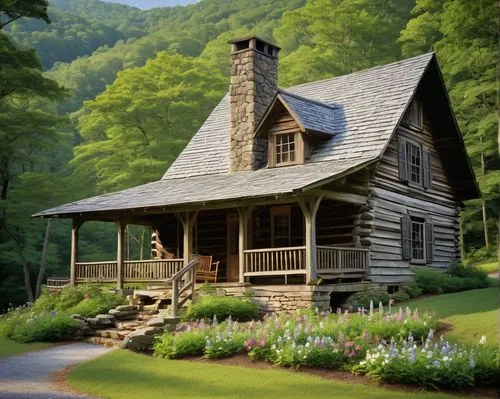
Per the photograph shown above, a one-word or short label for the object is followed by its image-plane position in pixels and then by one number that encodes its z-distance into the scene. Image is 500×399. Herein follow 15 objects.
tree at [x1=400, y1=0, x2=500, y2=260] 30.92
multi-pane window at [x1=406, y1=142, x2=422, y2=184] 22.98
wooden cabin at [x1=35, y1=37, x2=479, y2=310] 18.55
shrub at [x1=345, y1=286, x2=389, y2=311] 19.16
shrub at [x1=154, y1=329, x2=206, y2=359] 13.59
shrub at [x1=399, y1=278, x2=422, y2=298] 20.98
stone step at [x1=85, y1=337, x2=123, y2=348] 16.20
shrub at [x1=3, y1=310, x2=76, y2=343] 17.30
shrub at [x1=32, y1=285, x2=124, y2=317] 19.00
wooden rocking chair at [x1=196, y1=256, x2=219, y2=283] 20.08
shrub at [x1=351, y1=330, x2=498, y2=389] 9.99
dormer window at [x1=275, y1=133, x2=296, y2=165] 22.25
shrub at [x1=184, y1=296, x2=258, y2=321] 16.61
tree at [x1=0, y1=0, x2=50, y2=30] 26.55
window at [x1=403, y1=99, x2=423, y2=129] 22.89
